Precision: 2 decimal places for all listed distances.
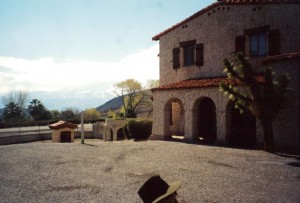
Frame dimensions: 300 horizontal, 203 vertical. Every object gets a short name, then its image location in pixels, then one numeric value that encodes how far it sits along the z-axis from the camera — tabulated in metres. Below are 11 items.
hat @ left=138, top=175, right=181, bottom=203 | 2.93
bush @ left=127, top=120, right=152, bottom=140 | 22.45
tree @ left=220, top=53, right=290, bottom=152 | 12.09
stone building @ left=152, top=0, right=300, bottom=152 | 13.35
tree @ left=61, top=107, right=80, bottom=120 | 65.08
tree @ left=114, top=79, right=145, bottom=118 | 64.88
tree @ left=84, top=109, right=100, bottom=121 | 75.21
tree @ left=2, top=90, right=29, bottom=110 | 79.44
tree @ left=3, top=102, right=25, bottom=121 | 60.47
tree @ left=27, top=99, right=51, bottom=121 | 62.41
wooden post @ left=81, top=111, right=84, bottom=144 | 18.53
